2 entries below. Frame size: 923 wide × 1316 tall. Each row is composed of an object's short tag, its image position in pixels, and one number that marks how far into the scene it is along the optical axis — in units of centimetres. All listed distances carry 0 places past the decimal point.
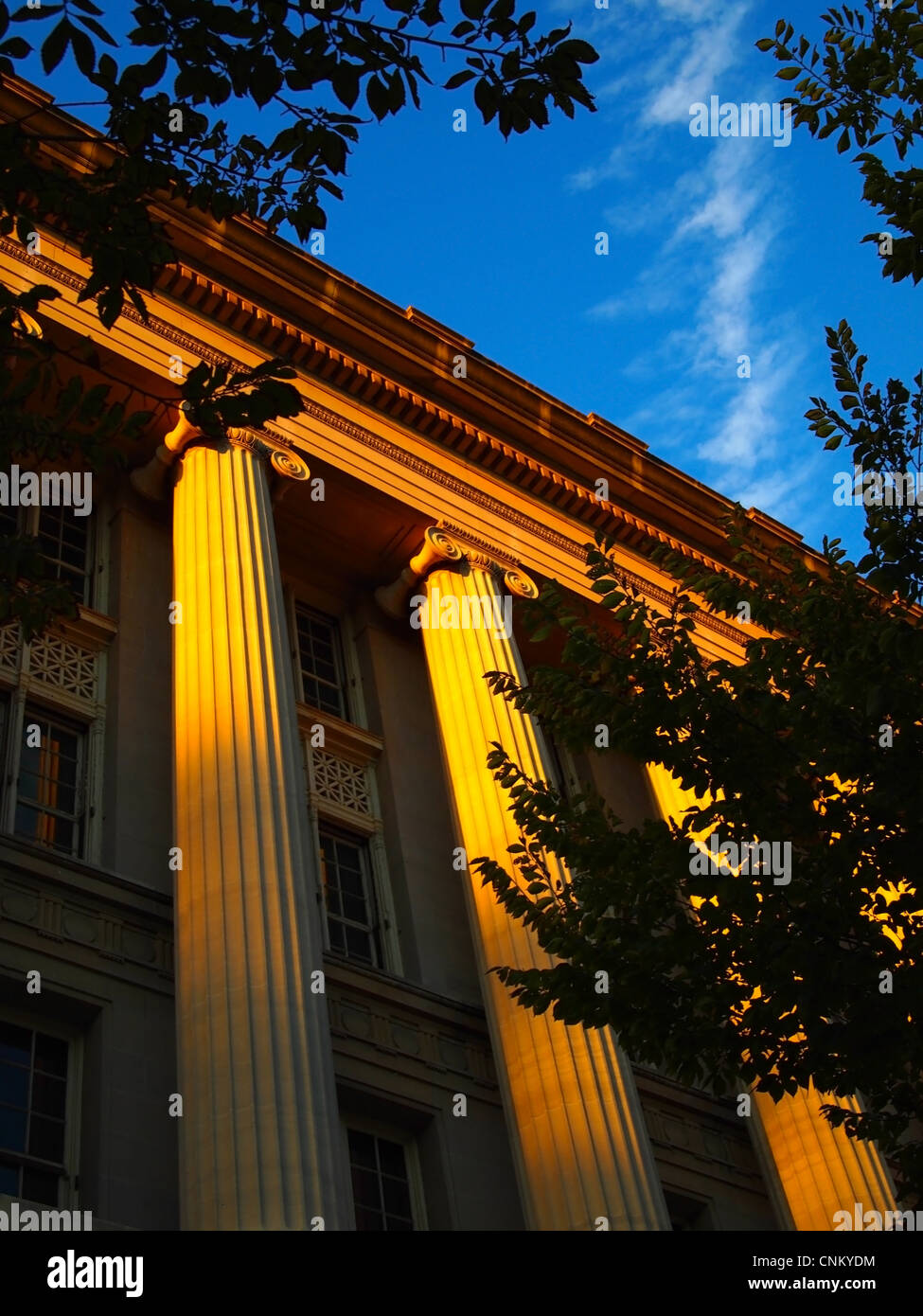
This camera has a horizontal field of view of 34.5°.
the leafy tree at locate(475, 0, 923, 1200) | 1059
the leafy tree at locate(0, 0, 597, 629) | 928
